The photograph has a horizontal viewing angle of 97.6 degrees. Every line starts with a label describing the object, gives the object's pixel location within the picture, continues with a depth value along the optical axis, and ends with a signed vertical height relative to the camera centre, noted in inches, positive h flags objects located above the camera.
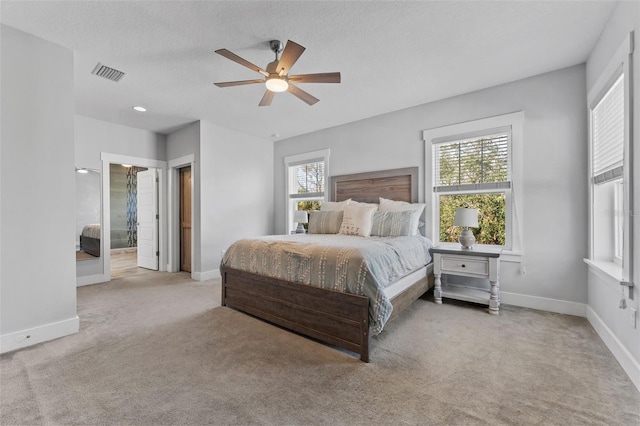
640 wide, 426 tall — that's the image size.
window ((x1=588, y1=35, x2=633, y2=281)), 76.4 +15.1
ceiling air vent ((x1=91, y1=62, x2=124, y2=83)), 113.9 +58.5
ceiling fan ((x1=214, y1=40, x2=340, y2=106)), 85.8 +46.2
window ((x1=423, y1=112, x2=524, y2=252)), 129.8 +16.8
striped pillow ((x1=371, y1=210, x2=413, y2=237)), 133.8 -6.9
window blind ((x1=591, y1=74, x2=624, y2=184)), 86.6 +25.4
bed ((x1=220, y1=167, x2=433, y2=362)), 82.1 -31.2
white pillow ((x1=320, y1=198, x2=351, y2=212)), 167.2 +2.8
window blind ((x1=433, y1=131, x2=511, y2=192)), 133.3 +23.2
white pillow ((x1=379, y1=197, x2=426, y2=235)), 138.8 +1.1
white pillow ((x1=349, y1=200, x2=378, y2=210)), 151.4 +3.5
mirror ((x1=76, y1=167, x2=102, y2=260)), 171.9 +1.4
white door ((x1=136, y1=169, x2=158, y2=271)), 213.9 -5.7
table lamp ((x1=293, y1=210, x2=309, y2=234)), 189.9 -5.0
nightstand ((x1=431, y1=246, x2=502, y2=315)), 116.7 -26.2
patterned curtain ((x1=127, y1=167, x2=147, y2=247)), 314.0 +7.2
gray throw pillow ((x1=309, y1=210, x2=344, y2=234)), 154.7 -6.4
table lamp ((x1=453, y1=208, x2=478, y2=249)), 123.8 -5.5
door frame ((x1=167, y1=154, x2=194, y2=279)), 208.5 -5.5
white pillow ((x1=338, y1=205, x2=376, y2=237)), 141.0 -5.5
